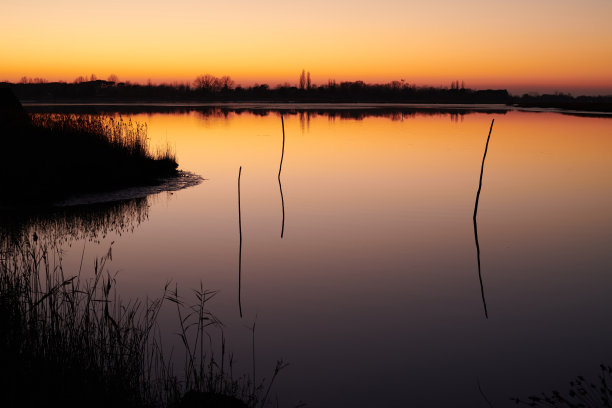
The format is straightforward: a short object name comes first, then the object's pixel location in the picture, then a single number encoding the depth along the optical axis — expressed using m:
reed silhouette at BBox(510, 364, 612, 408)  4.65
